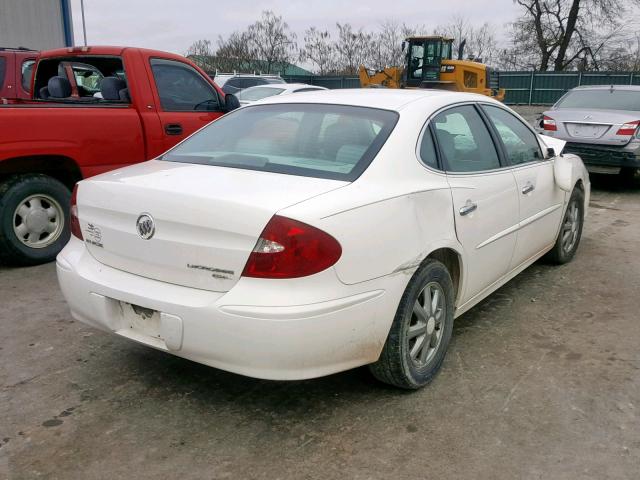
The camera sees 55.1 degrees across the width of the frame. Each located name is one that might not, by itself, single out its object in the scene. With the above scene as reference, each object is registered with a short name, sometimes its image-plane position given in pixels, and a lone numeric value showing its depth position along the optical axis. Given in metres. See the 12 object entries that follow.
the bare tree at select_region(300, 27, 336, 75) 45.03
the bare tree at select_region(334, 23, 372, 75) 44.62
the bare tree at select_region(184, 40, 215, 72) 38.57
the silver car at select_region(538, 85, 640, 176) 8.57
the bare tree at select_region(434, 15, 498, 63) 43.72
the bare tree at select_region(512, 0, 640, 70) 37.56
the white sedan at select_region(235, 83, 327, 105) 13.10
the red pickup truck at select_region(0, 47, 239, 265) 5.04
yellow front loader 22.06
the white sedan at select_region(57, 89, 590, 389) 2.54
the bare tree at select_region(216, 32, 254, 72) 40.47
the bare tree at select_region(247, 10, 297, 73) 42.94
